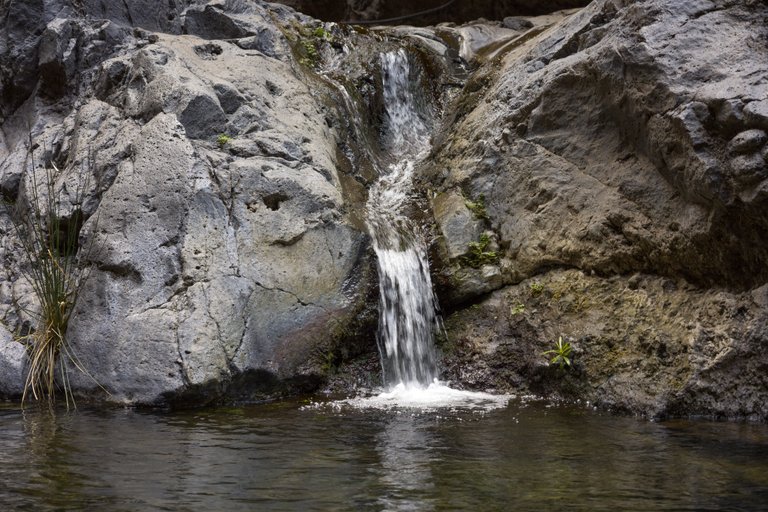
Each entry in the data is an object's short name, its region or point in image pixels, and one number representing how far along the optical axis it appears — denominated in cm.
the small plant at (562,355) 598
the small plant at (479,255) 686
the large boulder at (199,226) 588
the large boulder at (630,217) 520
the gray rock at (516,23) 1199
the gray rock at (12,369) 602
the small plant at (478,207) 717
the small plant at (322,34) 962
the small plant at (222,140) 706
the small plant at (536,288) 649
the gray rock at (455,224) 696
